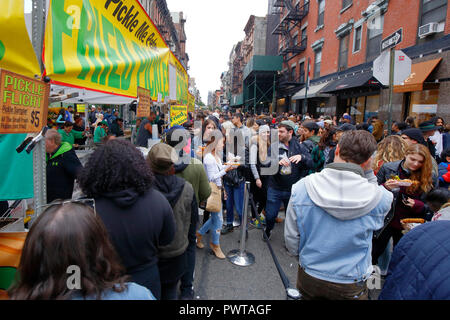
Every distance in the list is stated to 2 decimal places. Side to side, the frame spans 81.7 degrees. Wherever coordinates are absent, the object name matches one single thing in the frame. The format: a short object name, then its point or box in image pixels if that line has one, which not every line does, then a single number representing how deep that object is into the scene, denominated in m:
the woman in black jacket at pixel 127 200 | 1.70
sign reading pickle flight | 1.54
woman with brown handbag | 3.88
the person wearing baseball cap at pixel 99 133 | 9.00
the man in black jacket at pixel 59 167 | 3.35
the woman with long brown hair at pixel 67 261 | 1.00
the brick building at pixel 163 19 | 28.59
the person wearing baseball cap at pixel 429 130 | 5.79
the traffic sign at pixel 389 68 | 4.60
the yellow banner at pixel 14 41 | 1.59
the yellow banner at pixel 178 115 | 6.94
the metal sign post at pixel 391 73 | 4.50
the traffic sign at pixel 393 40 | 4.42
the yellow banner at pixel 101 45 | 2.00
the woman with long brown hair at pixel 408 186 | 3.03
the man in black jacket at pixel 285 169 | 4.29
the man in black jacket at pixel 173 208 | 2.28
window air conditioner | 9.48
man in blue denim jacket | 1.82
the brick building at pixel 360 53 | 9.52
